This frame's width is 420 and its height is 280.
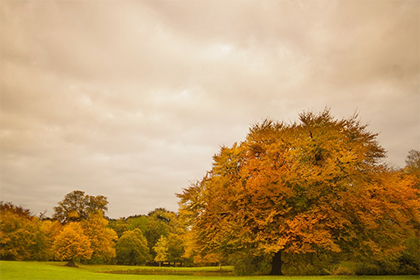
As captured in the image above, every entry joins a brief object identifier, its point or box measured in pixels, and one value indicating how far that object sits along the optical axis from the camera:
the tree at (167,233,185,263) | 81.06
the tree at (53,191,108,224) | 56.94
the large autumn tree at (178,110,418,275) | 23.72
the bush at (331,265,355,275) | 29.56
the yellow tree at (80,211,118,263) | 56.06
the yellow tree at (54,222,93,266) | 49.93
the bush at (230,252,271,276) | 32.75
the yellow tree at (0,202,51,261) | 48.97
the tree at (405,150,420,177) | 51.89
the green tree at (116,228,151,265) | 81.00
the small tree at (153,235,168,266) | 80.29
